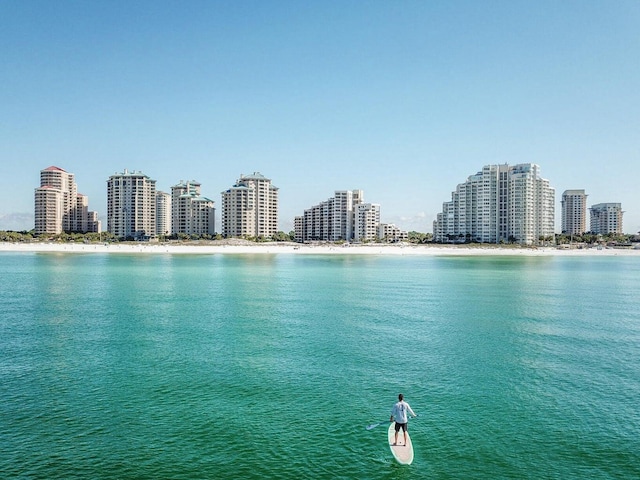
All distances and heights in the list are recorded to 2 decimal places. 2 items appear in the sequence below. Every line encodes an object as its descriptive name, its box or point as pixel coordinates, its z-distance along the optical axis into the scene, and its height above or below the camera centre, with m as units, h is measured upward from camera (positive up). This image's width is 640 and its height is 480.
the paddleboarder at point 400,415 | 19.88 -7.31
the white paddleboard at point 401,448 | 18.84 -8.58
